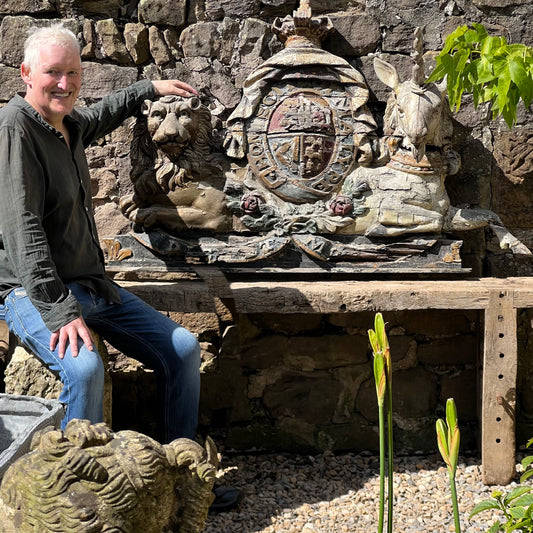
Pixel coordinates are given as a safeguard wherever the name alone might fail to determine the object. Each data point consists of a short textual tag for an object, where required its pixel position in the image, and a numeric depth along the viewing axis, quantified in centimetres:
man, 253
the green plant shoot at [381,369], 162
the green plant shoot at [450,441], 159
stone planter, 220
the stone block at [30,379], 291
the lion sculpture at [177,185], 364
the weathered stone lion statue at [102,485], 147
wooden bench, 336
